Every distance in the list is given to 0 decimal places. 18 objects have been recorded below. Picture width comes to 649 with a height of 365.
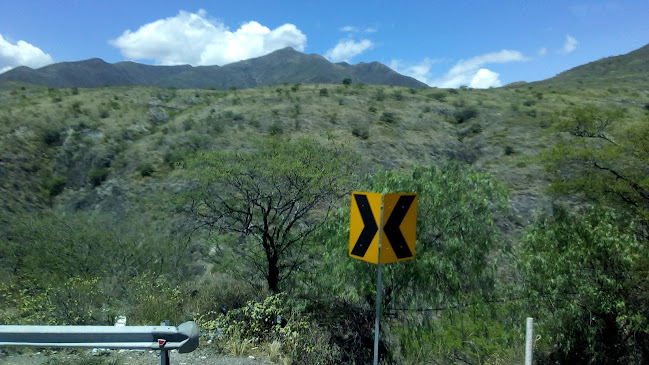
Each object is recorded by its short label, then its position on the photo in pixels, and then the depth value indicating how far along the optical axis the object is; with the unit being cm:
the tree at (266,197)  1059
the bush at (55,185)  2773
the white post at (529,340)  423
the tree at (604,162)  1059
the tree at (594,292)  809
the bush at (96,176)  2864
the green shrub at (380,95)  4163
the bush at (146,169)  2798
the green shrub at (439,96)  4346
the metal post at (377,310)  523
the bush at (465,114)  3794
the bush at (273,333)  730
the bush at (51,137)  3199
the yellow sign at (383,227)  525
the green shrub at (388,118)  3625
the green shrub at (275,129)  3169
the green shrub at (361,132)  3312
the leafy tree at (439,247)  892
